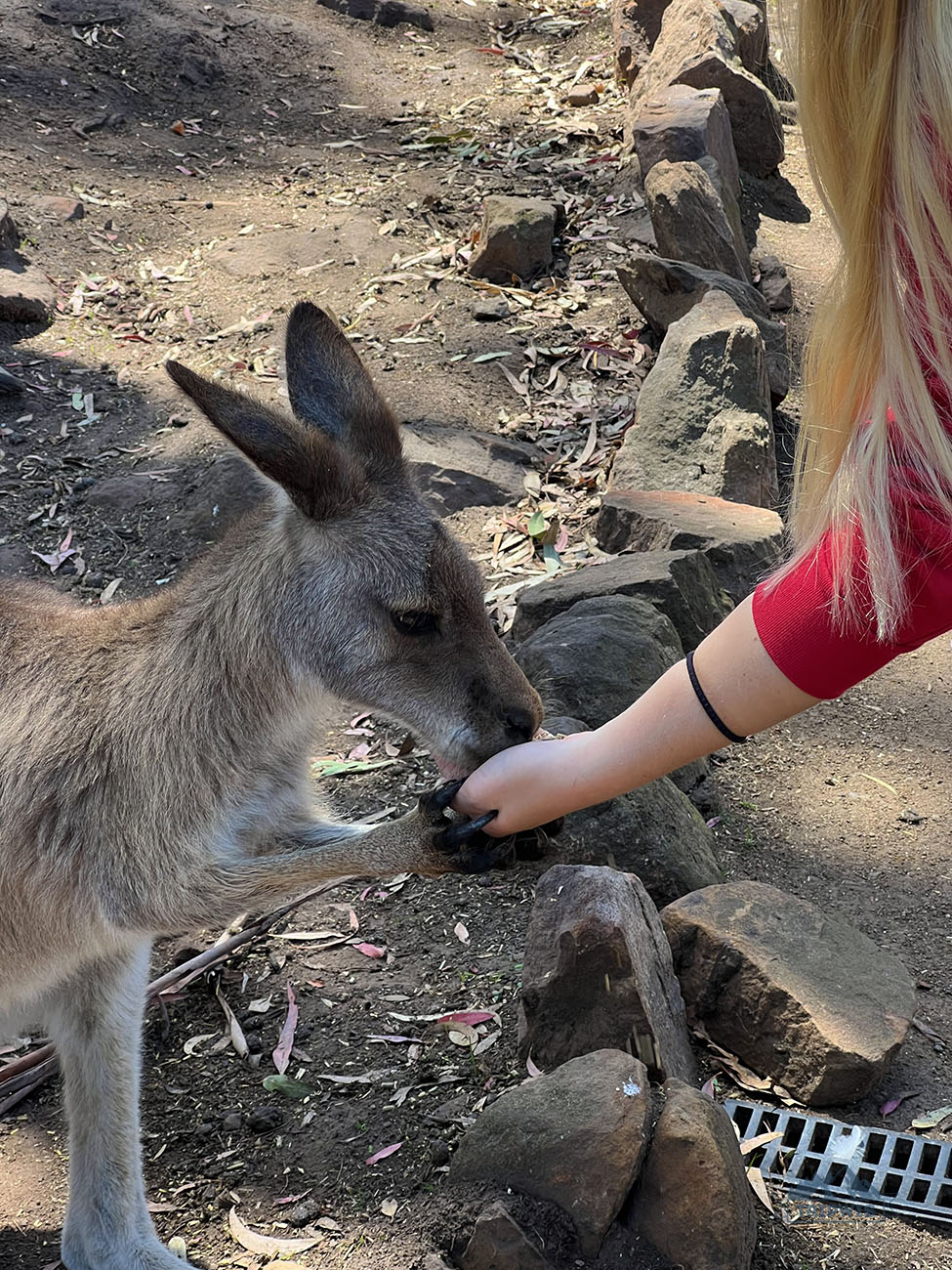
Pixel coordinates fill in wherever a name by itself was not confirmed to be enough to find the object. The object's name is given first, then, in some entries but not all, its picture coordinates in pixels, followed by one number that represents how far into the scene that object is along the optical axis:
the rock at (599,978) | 2.32
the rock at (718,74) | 6.51
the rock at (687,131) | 5.72
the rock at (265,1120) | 2.62
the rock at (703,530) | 3.74
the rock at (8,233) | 5.75
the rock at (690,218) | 5.19
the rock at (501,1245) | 1.95
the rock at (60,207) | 6.27
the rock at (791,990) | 2.43
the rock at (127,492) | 4.68
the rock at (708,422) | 4.22
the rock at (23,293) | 5.56
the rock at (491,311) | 5.61
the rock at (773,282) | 5.70
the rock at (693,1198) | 1.98
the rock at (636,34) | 7.52
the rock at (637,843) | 2.82
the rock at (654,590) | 3.46
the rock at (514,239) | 5.79
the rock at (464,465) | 4.48
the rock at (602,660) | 3.09
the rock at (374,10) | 8.67
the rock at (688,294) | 5.01
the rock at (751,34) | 7.34
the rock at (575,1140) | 1.99
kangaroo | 2.30
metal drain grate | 2.28
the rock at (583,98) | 7.68
